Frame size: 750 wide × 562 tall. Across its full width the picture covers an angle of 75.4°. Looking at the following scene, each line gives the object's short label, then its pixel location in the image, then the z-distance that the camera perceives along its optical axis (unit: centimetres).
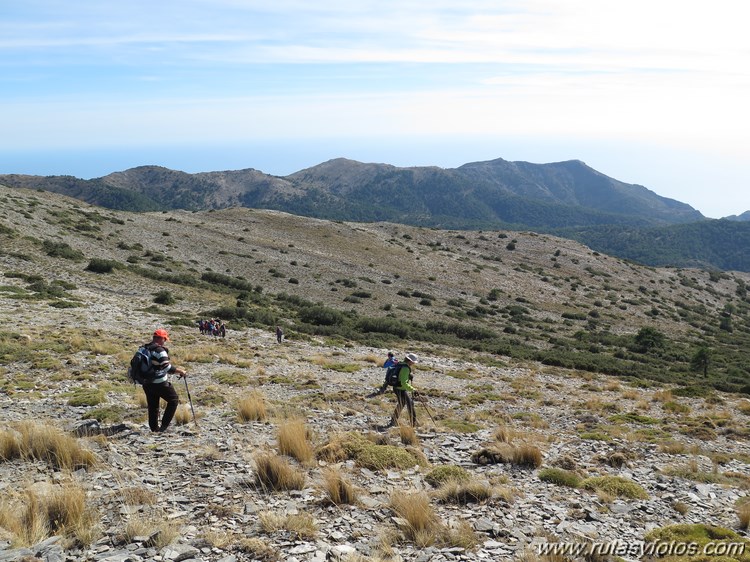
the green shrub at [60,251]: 4369
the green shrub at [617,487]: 956
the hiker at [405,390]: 1411
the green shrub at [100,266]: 4231
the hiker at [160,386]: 1071
